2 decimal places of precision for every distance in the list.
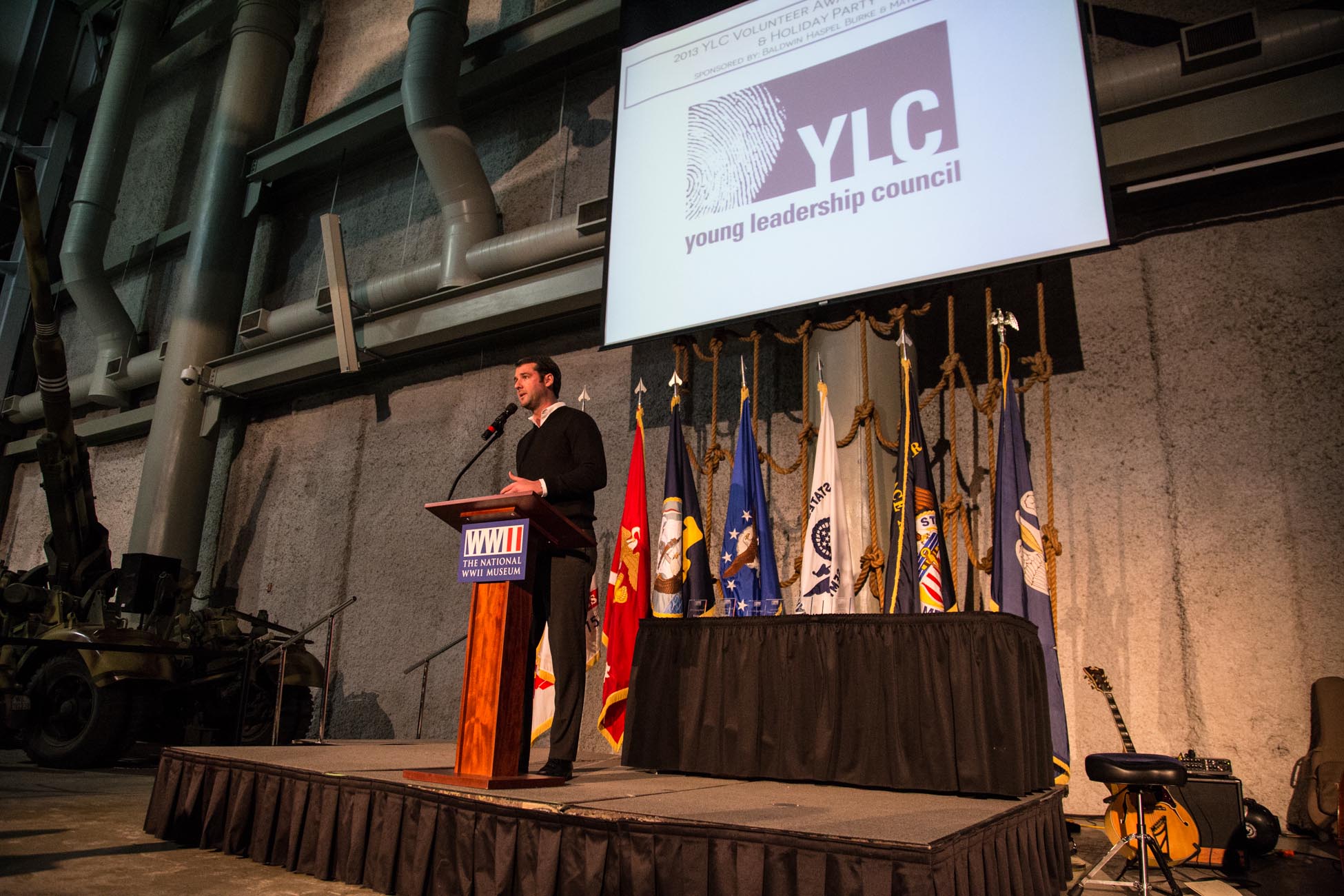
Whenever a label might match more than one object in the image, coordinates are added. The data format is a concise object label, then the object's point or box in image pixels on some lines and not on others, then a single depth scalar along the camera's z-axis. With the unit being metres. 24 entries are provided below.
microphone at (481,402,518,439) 2.75
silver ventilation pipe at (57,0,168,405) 8.16
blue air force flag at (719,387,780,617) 3.84
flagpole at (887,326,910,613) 3.45
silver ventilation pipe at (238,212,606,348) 5.29
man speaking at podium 2.48
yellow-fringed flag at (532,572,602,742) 4.14
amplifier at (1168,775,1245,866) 2.78
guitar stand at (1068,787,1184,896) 2.21
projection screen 3.47
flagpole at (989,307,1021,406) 3.63
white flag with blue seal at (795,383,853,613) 3.60
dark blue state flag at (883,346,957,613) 3.41
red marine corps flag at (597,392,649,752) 3.95
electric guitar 2.78
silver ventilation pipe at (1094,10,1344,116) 3.42
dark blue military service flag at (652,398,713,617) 3.97
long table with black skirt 2.39
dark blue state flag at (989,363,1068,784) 3.20
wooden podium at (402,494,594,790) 2.24
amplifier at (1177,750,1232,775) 2.95
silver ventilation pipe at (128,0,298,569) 6.91
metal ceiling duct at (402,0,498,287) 5.89
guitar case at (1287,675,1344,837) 2.97
